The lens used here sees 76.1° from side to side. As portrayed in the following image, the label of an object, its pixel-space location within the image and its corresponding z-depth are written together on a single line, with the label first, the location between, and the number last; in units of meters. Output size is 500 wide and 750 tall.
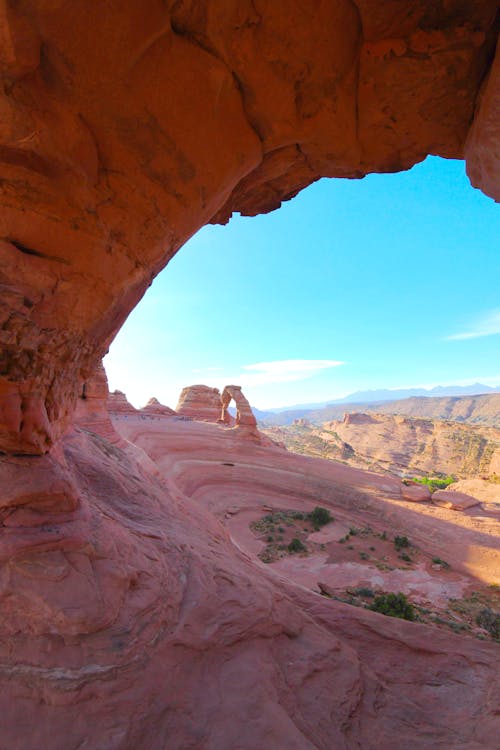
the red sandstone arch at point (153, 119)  2.53
